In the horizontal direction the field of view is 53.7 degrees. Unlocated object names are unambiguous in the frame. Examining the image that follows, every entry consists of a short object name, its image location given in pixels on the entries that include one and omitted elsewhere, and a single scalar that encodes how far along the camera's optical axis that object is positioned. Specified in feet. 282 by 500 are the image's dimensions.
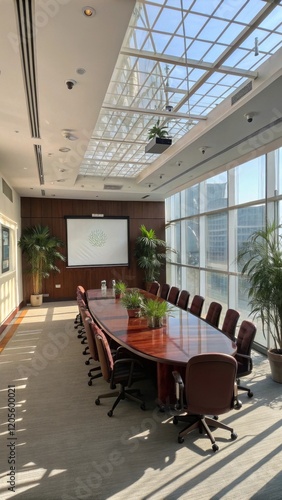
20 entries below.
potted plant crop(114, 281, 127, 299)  18.50
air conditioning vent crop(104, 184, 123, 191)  26.55
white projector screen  31.47
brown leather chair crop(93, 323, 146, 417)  9.77
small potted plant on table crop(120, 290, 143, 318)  13.84
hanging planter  13.20
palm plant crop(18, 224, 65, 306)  27.40
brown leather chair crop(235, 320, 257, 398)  10.14
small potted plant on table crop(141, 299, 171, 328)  11.93
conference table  9.12
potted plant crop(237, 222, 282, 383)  12.21
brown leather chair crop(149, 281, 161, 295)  21.81
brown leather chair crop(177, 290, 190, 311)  17.19
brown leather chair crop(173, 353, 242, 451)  7.59
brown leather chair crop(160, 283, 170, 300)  20.96
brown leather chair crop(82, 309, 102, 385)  11.40
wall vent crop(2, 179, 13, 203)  20.45
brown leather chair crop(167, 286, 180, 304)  19.13
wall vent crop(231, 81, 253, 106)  10.52
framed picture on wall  20.71
